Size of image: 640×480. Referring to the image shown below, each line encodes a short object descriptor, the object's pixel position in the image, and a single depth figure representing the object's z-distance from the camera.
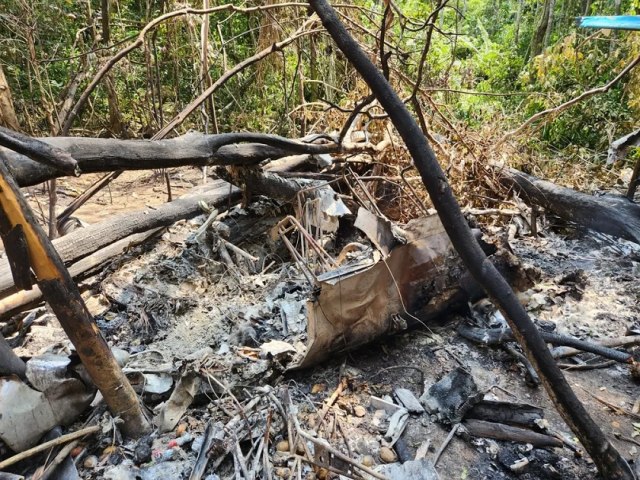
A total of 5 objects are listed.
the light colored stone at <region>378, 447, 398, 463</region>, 2.11
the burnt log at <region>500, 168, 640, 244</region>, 4.09
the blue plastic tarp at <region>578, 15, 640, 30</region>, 4.17
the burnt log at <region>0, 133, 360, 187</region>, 1.92
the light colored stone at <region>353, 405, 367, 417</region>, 2.38
